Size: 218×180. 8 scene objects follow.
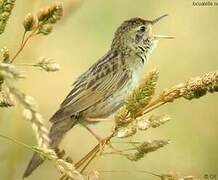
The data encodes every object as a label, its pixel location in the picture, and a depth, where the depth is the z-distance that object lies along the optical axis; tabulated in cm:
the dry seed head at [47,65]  377
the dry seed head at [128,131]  403
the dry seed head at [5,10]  417
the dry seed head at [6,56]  428
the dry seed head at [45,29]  458
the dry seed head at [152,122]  400
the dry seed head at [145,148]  430
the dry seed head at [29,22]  447
